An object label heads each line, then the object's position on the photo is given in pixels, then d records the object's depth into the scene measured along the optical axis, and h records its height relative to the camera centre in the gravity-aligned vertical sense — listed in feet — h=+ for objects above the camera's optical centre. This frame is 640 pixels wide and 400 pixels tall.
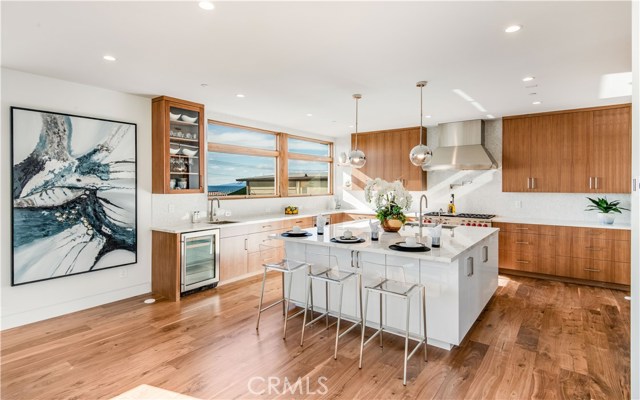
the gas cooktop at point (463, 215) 19.15 -0.98
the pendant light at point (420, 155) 13.23 +1.73
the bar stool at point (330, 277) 10.03 -2.39
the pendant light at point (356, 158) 14.73 +1.78
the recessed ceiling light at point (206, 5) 7.17 +4.18
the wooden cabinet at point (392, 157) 22.22 +2.89
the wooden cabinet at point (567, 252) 15.38 -2.59
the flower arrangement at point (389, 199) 12.46 -0.02
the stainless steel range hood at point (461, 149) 18.84 +2.92
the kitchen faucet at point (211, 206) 17.35 -0.41
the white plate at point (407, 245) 9.52 -1.33
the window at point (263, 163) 18.45 +2.25
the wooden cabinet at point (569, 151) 16.24 +2.47
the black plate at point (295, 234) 12.05 -1.29
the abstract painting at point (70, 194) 11.42 +0.14
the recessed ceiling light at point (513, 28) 8.20 +4.21
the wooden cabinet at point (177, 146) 14.69 +2.40
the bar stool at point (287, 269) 10.64 -2.22
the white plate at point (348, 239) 10.86 -1.32
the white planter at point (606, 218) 16.07 -0.92
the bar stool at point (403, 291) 8.70 -2.47
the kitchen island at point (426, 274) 9.55 -2.33
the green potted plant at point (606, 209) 16.12 -0.49
